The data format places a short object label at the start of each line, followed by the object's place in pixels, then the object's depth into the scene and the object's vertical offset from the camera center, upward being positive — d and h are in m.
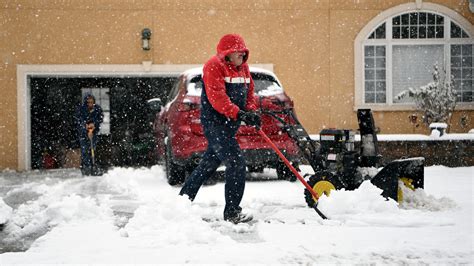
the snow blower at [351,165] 6.50 -0.52
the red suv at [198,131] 9.38 -0.25
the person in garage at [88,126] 13.39 -0.26
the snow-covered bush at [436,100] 14.37 +0.19
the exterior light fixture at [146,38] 15.23 +1.59
